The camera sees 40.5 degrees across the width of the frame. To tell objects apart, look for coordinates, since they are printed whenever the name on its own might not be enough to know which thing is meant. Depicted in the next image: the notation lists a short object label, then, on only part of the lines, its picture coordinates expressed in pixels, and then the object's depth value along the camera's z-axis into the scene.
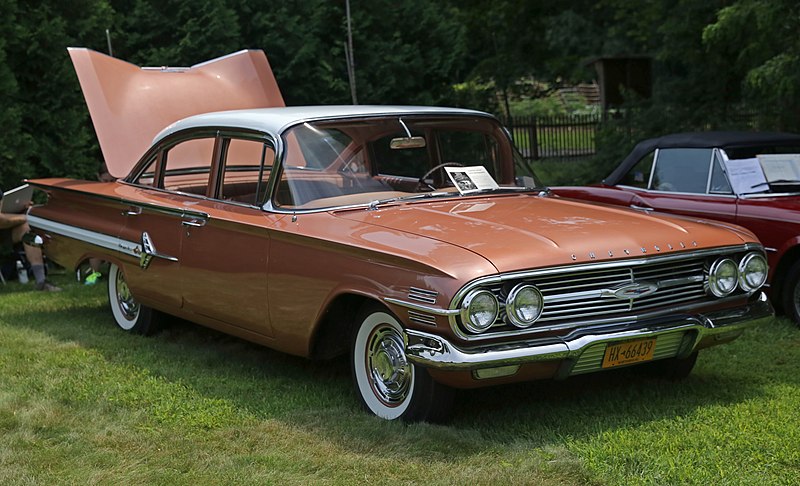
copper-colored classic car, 4.95
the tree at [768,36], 10.84
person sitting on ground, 10.07
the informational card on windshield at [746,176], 7.96
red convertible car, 7.56
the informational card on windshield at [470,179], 6.41
